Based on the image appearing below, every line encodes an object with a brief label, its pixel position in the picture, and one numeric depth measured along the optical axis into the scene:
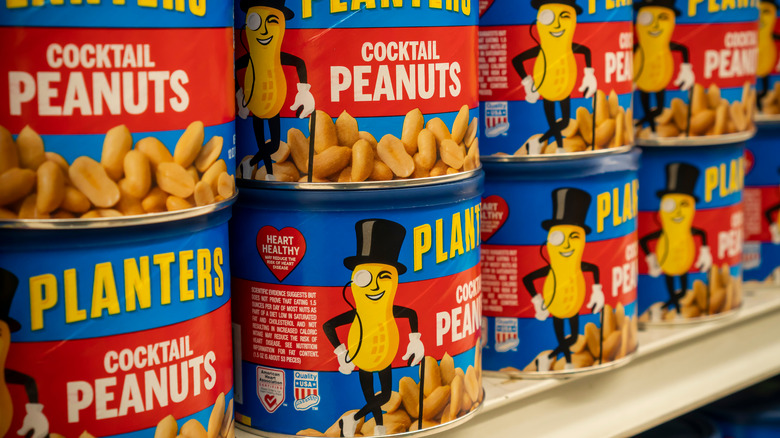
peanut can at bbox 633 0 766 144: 0.90
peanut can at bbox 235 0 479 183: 0.76
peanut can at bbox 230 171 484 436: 0.77
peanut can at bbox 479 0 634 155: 0.83
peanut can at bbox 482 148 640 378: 0.85
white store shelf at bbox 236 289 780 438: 0.85
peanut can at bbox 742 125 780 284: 1.01
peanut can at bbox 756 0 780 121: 1.00
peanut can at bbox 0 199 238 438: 0.71
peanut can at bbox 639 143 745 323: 0.92
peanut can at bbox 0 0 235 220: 0.70
